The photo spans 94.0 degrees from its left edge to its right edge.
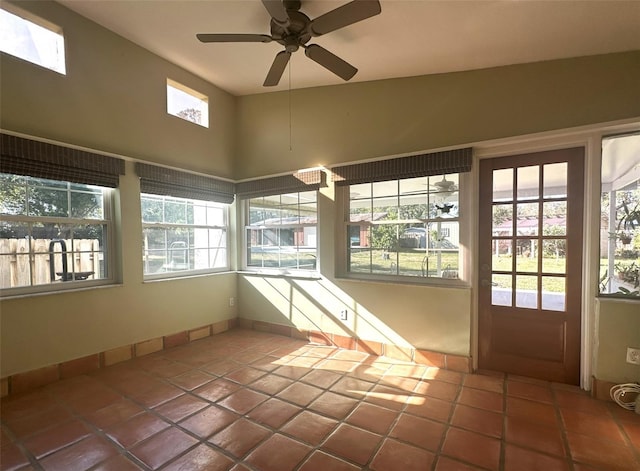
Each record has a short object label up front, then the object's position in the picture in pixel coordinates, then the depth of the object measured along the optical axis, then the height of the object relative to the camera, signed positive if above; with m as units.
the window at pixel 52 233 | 2.48 -0.03
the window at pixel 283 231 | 3.87 -0.06
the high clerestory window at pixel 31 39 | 2.38 +1.60
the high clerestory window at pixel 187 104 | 3.61 +1.58
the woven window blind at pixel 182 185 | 3.27 +0.53
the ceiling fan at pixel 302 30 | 1.72 +1.29
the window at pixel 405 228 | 3.03 -0.02
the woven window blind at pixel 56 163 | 2.35 +0.59
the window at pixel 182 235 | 3.44 -0.09
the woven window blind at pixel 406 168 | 2.83 +0.61
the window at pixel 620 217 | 2.32 +0.05
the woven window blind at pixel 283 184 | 3.63 +0.56
